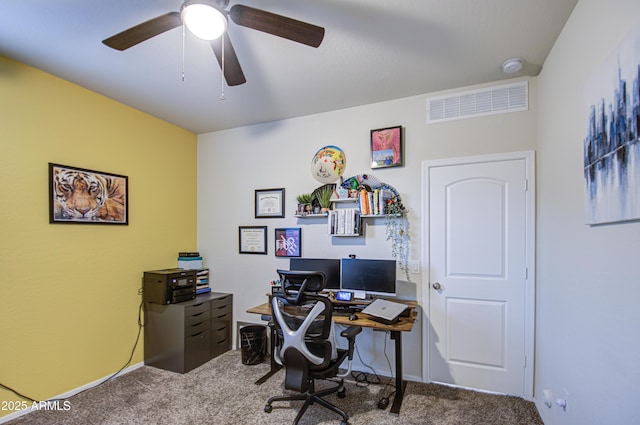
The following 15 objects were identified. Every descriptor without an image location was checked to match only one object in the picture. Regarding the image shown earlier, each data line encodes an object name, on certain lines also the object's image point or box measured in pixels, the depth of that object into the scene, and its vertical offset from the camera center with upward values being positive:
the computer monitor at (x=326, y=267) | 2.98 -0.52
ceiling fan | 1.51 +0.98
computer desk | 2.35 -0.86
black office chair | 2.13 -0.85
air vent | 2.64 +1.00
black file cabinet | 3.12 -1.27
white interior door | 2.59 -0.53
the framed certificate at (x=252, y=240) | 3.66 -0.31
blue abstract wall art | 1.14 +0.32
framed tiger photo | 2.63 +0.16
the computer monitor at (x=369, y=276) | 2.75 -0.57
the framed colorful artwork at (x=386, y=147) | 3.02 +0.66
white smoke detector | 2.35 +1.15
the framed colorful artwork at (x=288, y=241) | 3.45 -0.32
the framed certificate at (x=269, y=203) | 3.59 +0.12
